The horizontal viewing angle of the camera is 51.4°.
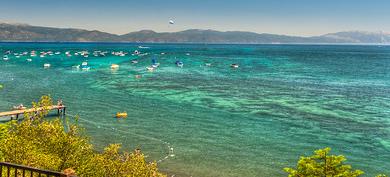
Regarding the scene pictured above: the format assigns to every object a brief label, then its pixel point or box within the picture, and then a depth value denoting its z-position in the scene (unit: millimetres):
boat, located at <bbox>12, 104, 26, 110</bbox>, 61644
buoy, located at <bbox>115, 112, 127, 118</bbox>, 61119
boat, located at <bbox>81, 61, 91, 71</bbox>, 140338
